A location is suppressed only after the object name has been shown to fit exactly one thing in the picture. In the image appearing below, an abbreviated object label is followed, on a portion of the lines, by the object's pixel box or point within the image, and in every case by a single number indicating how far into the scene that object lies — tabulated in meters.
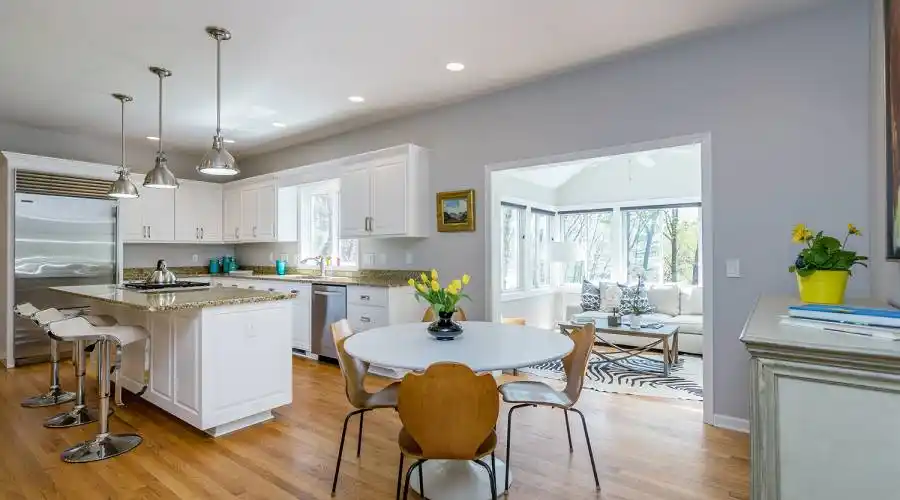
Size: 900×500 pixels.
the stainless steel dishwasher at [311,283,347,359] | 4.71
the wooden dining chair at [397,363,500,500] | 1.65
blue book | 1.15
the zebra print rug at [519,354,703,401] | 3.87
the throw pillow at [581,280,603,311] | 6.11
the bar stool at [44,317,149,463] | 2.63
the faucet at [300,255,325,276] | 5.77
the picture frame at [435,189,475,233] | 4.32
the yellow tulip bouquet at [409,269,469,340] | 2.39
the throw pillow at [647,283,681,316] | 5.75
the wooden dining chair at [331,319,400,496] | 2.30
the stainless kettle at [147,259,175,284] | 3.94
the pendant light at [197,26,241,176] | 2.94
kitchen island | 2.87
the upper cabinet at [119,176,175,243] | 5.62
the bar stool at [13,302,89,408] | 3.40
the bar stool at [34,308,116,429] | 3.10
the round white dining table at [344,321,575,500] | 1.94
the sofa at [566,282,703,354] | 5.18
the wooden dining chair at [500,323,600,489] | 2.32
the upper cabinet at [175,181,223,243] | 6.14
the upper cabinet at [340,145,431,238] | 4.50
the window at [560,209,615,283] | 6.93
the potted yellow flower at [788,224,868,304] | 1.69
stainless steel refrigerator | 4.71
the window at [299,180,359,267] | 5.89
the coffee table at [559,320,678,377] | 4.27
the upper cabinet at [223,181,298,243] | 5.88
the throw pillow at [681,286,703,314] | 5.65
